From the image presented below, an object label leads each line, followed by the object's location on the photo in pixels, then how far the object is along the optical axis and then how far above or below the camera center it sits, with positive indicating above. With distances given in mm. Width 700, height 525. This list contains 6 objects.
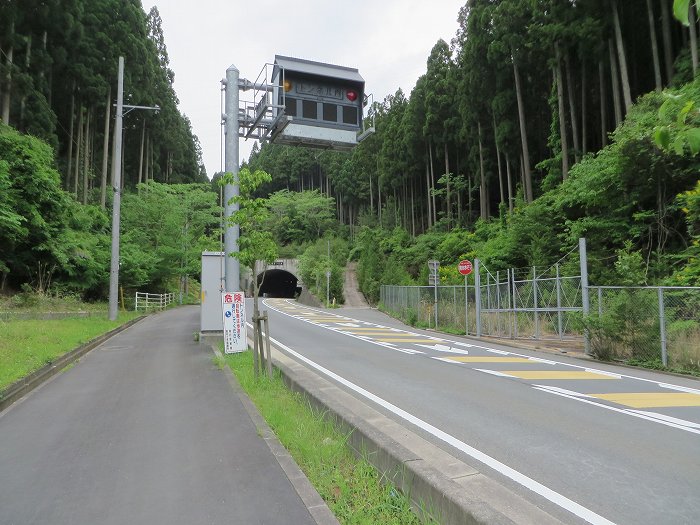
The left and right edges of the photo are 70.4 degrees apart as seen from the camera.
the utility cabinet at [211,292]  13594 +2
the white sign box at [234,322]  11086 -660
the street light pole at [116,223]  20094 +2884
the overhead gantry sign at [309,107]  12070 +4657
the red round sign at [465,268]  19062 +859
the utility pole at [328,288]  41009 +294
